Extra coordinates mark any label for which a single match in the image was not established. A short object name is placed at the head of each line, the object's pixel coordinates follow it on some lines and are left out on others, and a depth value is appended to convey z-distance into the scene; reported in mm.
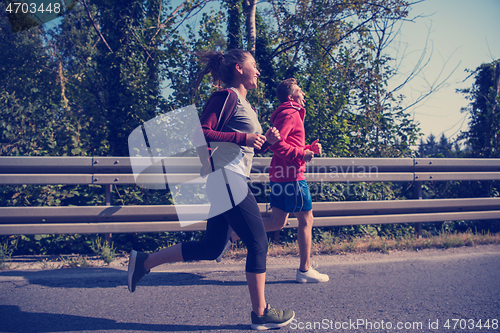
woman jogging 2186
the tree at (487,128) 5961
